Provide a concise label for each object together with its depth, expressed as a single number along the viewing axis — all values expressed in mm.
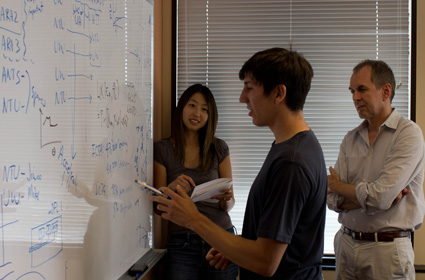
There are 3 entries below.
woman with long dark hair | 2352
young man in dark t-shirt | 1194
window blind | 2799
